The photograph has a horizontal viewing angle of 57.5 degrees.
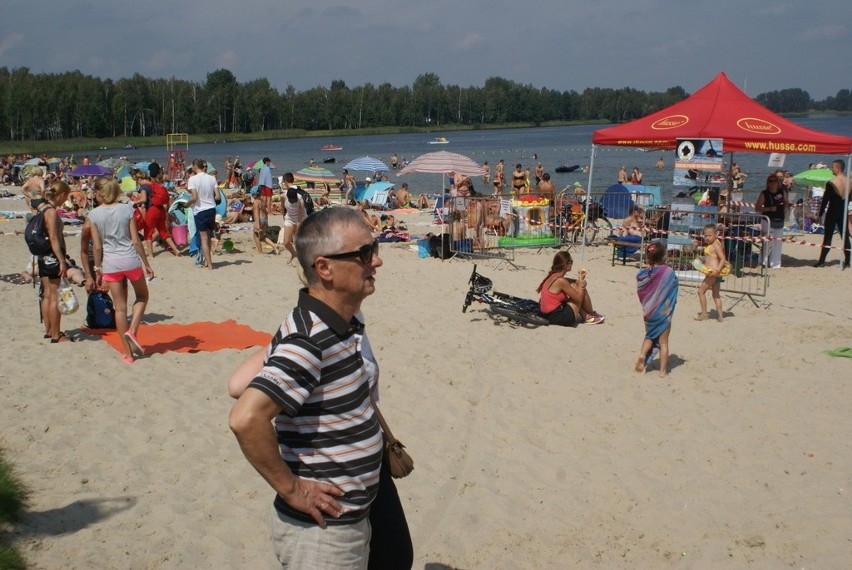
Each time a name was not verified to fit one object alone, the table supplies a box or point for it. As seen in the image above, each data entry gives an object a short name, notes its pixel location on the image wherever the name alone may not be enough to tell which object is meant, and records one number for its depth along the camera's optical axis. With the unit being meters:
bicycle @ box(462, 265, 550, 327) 9.00
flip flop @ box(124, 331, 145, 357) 7.10
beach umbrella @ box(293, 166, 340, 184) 27.14
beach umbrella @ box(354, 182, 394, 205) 24.19
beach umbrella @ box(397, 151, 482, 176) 15.08
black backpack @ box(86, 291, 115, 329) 8.22
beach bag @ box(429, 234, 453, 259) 13.55
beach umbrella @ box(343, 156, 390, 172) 27.12
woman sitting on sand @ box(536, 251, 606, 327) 8.96
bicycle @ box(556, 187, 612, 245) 15.34
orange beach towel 7.65
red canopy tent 12.06
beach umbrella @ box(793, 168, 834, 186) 16.94
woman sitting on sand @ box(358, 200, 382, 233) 16.53
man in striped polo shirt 2.16
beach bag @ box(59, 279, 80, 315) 7.49
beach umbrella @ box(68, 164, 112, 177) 25.18
